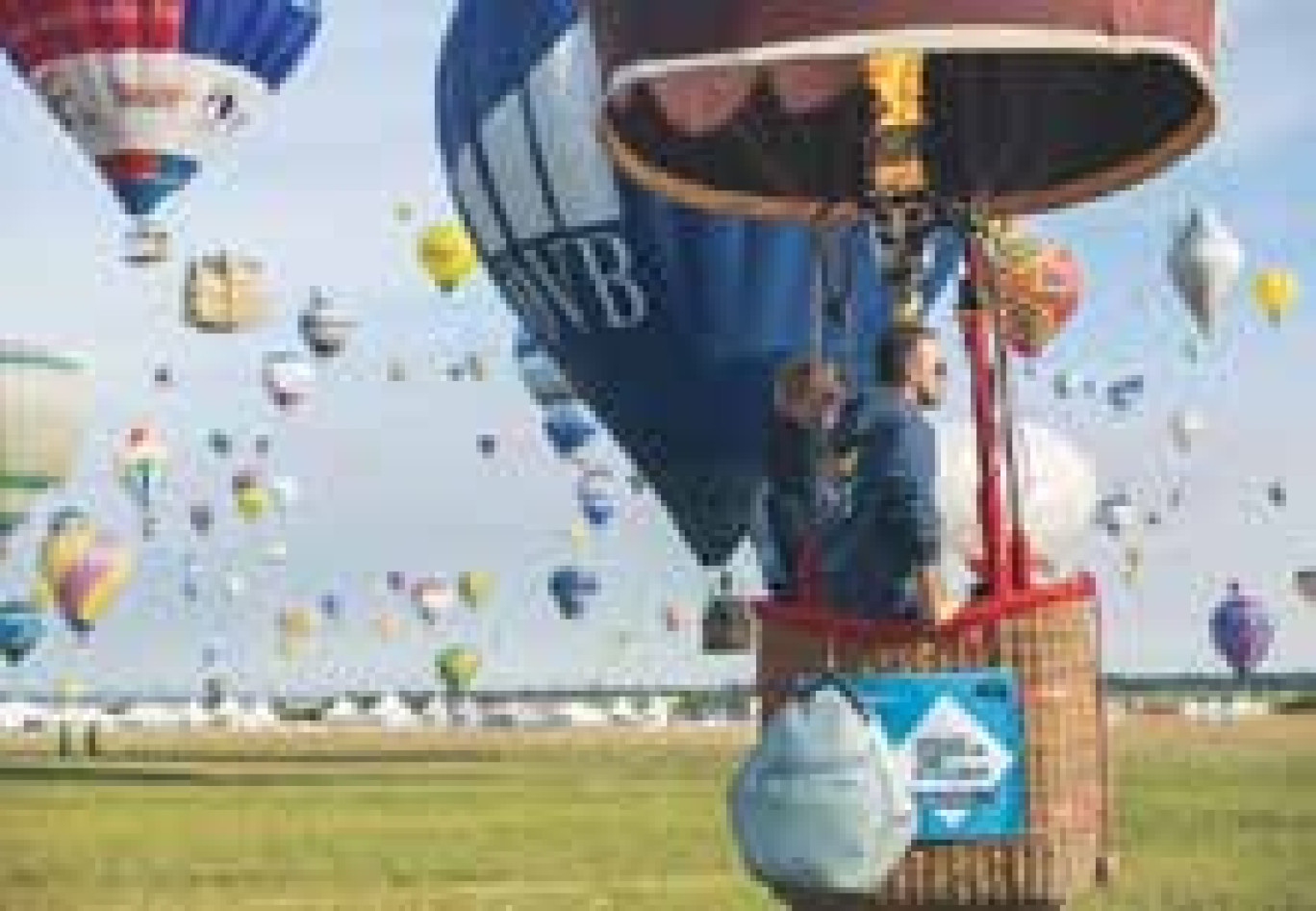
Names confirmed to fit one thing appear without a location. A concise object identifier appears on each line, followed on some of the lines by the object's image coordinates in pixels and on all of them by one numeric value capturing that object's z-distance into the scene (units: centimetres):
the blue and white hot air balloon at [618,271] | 2839
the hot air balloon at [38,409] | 4041
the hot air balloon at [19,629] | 6128
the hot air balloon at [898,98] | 774
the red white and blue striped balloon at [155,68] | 3491
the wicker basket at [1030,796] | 798
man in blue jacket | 802
